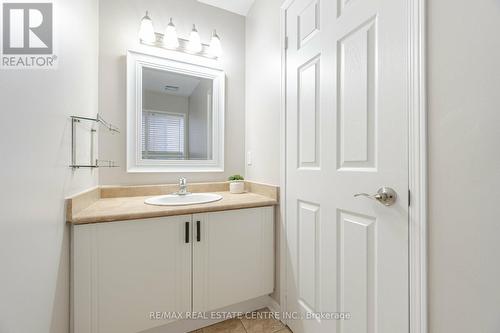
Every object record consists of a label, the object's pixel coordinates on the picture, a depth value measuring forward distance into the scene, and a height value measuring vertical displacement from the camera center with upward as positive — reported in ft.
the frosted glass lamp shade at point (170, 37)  5.33 +3.24
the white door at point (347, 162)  2.55 +0.07
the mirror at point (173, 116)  5.26 +1.32
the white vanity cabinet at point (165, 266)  3.39 -1.84
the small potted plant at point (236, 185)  5.76 -0.52
